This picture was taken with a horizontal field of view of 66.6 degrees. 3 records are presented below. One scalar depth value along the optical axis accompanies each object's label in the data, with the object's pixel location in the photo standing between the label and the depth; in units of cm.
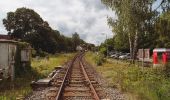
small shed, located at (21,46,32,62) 863
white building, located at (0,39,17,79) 711
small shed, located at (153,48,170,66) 1242
